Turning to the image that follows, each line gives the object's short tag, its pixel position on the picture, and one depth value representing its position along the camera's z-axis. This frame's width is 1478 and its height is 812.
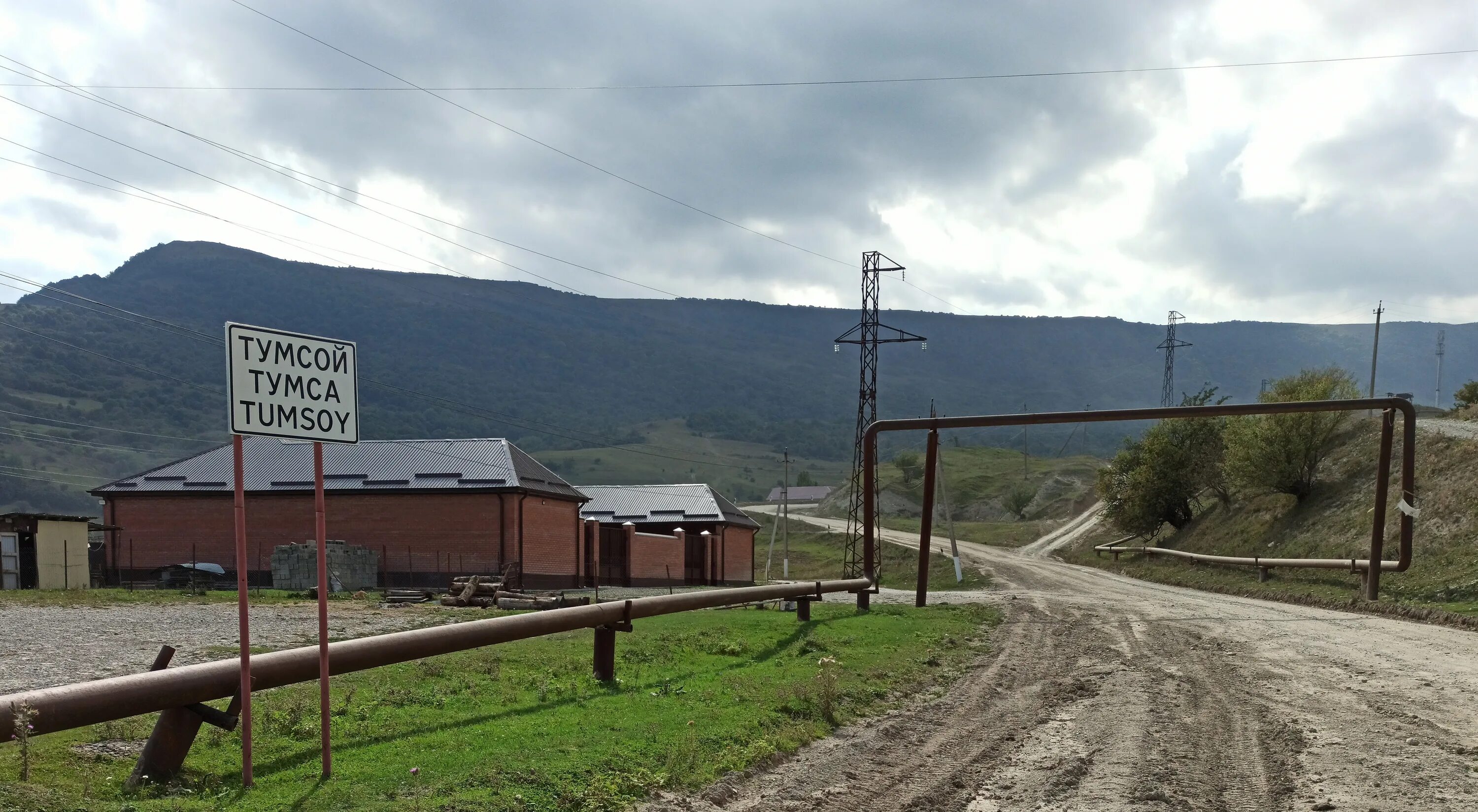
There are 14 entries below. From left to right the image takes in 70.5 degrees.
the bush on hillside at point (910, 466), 134.88
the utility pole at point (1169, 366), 85.62
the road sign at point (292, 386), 6.96
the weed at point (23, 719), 6.24
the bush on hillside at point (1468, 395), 52.06
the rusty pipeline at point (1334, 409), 24.44
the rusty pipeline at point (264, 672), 6.62
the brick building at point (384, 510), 46.28
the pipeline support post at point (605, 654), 12.34
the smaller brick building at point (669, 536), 53.59
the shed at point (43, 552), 41.53
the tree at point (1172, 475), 52.75
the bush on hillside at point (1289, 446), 40.41
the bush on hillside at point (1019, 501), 110.88
